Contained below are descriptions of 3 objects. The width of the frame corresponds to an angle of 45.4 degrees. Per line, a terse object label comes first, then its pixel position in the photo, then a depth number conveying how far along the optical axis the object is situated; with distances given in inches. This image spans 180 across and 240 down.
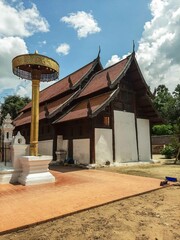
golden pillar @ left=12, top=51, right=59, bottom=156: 293.1
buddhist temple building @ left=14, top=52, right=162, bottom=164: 502.0
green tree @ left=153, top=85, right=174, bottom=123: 1512.1
